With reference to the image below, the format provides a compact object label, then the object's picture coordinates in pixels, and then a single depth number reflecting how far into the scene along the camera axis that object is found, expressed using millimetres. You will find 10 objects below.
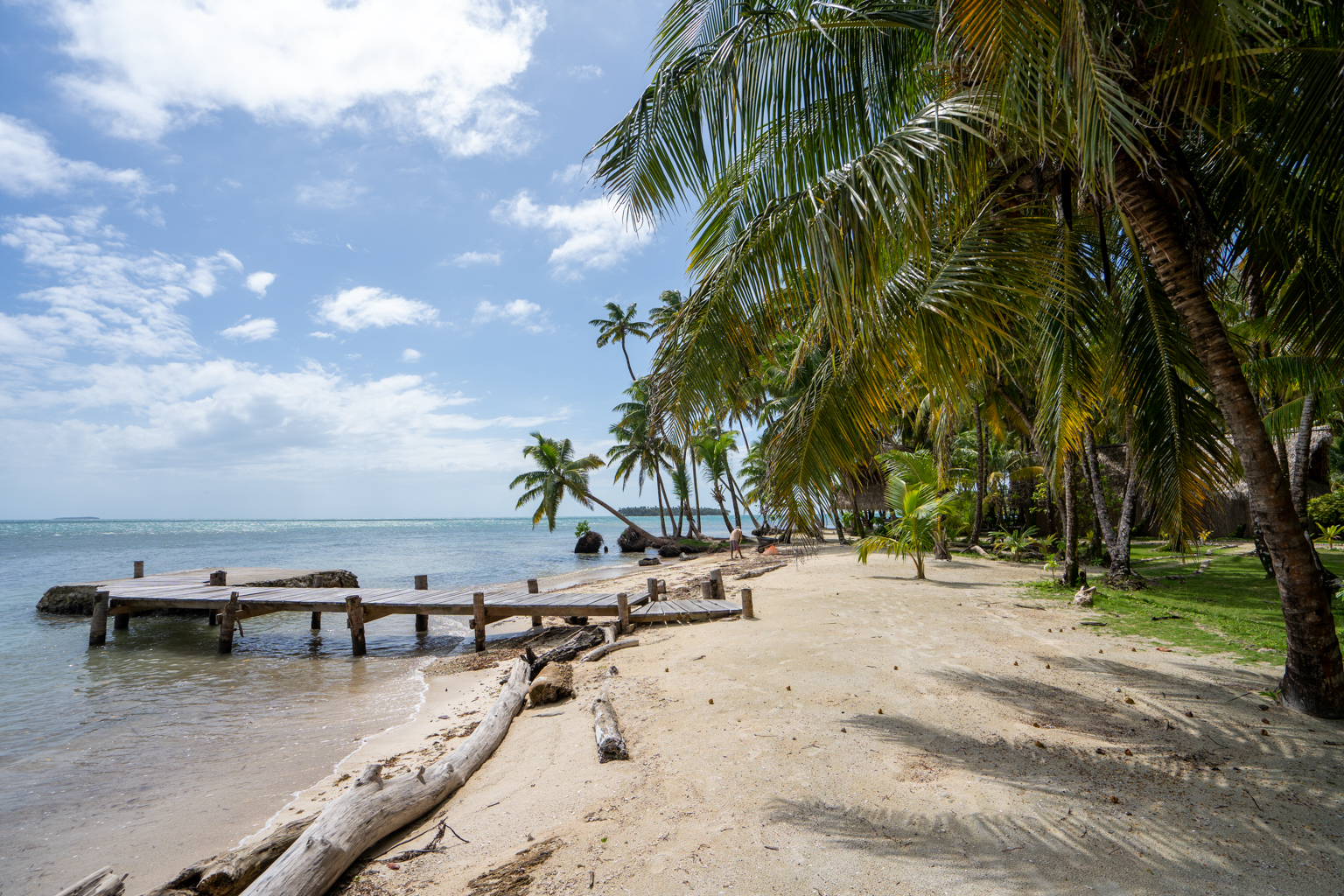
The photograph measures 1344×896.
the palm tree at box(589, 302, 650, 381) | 37969
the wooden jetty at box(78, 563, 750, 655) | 11211
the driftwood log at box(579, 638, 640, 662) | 8855
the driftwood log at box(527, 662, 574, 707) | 7004
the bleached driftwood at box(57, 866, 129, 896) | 3299
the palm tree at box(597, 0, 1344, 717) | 3748
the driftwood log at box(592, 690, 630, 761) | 4848
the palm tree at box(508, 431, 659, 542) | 36938
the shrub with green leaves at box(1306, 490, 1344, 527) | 15023
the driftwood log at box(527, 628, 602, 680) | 8688
